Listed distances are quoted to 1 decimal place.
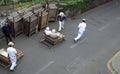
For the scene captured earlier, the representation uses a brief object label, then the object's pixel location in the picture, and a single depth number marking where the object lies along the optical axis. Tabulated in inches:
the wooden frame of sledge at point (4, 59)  642.2
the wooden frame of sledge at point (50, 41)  731.4
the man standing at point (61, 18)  807.1
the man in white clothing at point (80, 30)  762.8
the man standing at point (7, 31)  709.6
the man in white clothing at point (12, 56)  606.5
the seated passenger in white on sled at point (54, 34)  729.6
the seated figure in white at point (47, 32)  737.0
